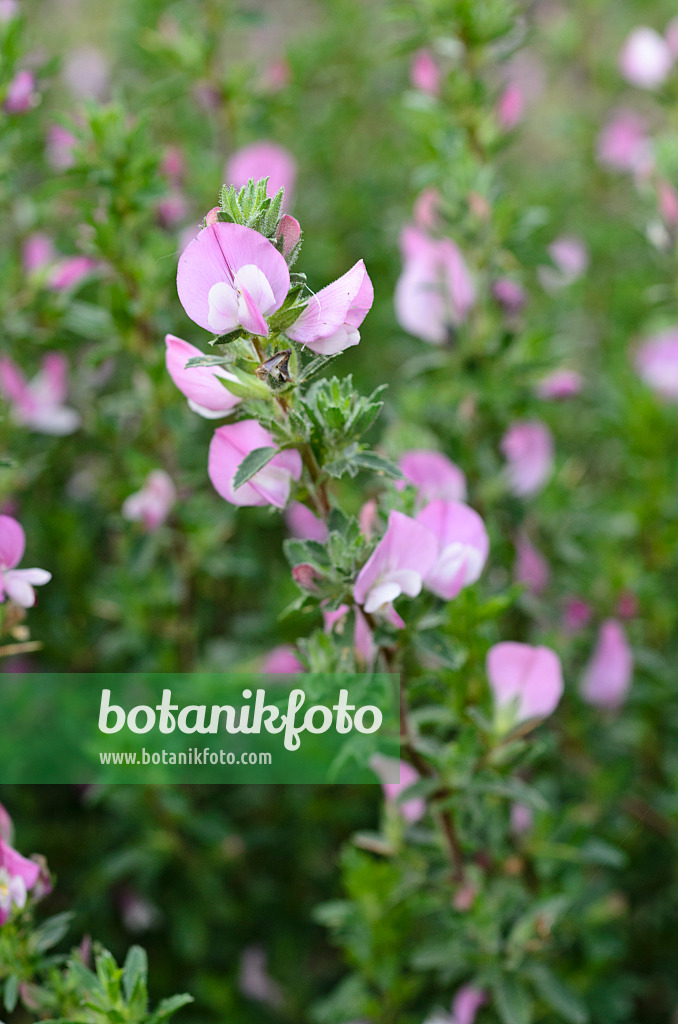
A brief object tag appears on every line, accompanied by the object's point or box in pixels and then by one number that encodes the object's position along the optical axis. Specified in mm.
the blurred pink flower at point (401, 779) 348
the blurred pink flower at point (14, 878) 307
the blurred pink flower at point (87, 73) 755
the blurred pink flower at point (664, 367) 547
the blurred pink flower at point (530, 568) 425
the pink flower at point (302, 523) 452
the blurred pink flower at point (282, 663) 406
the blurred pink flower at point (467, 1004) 363
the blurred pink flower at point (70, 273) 415
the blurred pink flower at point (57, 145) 489
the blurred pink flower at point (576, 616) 440
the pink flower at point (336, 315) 285
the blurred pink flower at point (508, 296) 405
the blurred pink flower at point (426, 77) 425
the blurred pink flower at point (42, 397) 434
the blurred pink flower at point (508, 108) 425
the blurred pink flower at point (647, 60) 526
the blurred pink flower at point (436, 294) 397
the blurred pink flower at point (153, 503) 395
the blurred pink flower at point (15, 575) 310
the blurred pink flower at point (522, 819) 385
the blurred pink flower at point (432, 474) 359
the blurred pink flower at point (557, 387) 415
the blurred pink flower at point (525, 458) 411
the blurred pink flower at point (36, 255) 445
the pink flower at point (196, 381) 299
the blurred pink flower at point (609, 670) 412
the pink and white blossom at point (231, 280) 284
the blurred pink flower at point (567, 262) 488
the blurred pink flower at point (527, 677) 338
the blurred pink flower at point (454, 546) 320
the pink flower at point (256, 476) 303
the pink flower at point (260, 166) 517
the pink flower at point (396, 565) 301
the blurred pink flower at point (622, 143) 711
